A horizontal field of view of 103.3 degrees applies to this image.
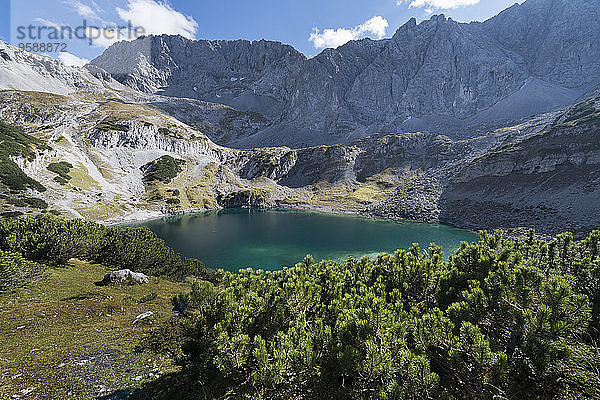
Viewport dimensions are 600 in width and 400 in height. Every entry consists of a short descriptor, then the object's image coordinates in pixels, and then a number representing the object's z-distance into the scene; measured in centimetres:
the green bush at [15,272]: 1491
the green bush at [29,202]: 6858
